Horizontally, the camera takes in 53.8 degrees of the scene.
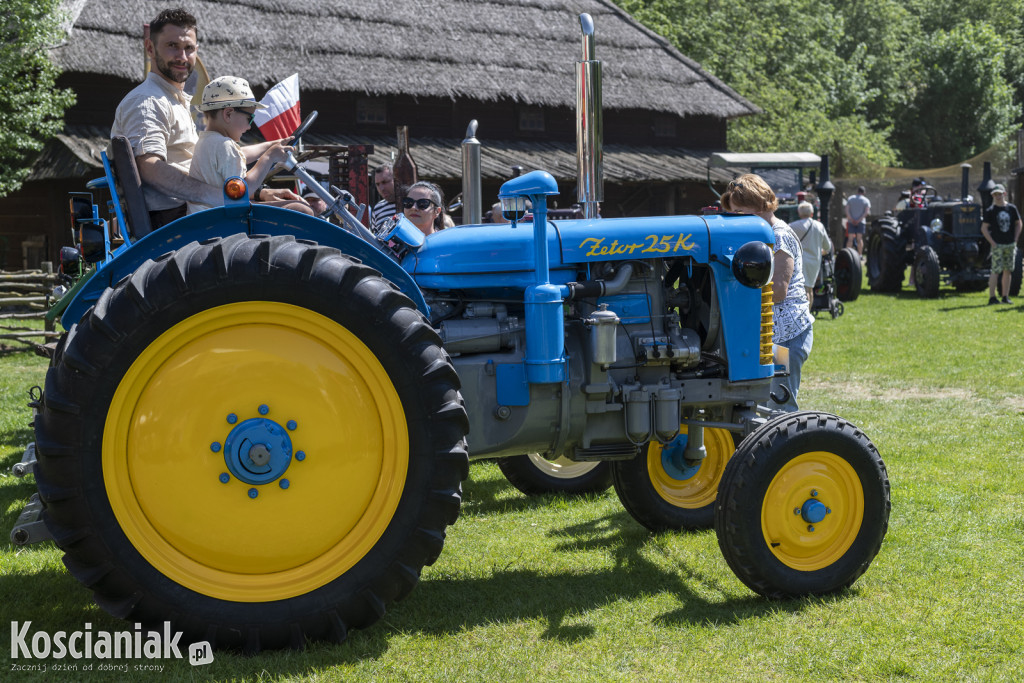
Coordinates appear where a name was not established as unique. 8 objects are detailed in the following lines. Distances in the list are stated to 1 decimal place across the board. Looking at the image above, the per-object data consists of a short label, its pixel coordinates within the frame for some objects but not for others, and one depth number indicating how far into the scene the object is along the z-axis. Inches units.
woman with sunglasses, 220.7
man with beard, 151.6
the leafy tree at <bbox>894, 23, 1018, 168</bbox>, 1798.7
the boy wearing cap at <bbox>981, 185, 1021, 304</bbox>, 600.4
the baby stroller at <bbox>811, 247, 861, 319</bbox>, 671.8
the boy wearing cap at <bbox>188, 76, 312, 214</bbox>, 153.7
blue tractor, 128.9
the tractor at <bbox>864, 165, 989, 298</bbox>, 671.1
